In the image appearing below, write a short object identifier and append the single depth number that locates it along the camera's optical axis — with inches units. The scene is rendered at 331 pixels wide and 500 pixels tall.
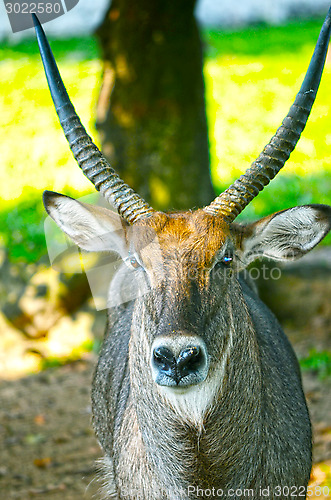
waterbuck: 293.3
